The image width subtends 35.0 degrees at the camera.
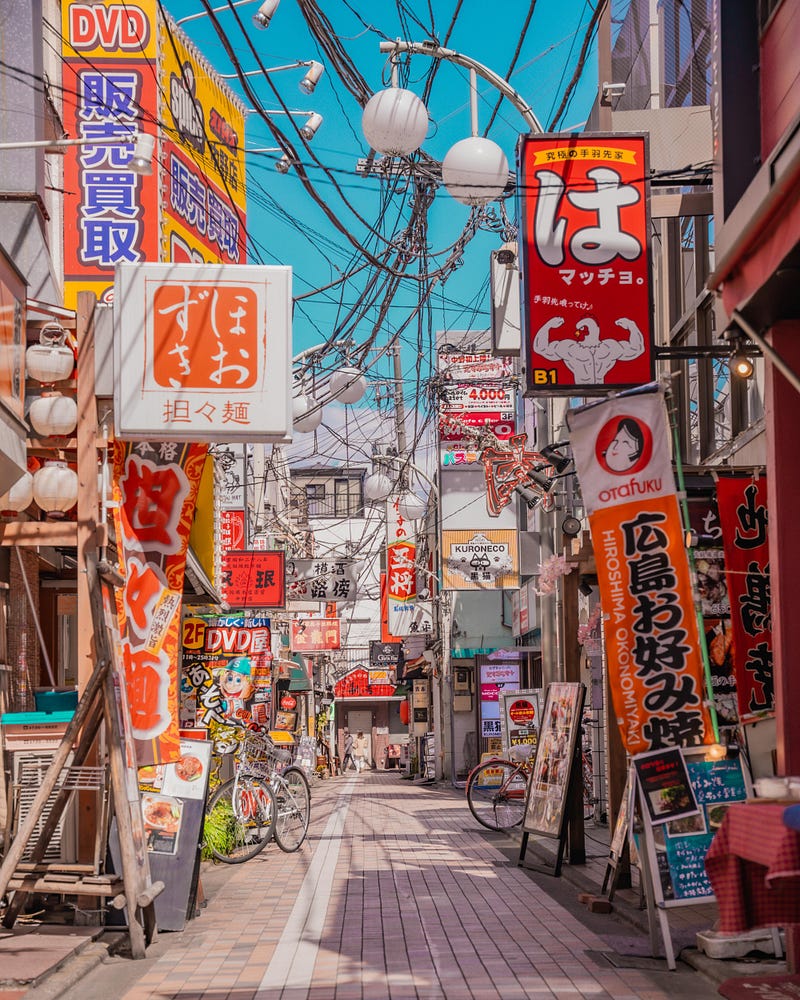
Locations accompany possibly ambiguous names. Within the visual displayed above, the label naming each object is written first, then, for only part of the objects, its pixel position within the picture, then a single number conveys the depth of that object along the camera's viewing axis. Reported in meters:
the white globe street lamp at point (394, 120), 9.99
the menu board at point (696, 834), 8.73
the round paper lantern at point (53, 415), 10.39
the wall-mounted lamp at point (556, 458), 15.09
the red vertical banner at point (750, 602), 9.11
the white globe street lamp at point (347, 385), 19.84
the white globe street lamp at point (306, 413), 20.09
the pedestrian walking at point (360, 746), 86.15
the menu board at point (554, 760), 13.97
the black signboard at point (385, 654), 52.84
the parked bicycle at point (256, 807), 15.42
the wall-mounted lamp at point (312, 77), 11.97
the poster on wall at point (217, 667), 19.16
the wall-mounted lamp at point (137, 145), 9.26
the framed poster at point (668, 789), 8.79
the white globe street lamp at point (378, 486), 31.27
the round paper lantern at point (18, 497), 10.54
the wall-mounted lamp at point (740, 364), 8.82
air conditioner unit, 10.23
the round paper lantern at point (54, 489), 10.53
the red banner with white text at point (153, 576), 10.59
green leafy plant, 15.27
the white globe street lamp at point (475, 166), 10.82
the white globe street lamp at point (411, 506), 32.75
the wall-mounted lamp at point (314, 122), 15.04
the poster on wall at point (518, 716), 22.88
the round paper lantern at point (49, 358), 10.40
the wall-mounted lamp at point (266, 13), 11.12
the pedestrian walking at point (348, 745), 80.00
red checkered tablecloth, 6.07
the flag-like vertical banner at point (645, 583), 9.07
